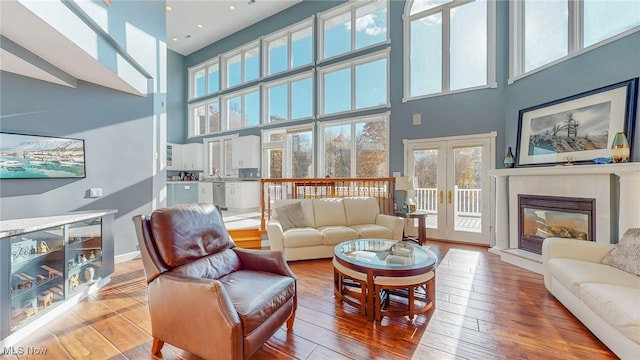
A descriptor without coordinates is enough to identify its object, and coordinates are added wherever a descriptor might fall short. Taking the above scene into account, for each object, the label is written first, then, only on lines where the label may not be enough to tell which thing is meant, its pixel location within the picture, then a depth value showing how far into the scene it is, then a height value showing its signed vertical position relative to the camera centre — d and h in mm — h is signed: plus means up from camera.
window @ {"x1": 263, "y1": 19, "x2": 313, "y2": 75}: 6912 +3678
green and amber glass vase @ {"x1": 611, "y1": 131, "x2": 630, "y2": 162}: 2672 +301
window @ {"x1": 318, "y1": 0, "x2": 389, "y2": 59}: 5867 +3642
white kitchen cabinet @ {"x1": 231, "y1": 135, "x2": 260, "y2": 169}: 7684 +794
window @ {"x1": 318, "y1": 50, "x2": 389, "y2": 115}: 5824 +2245
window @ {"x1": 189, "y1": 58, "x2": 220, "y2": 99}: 9055 +3600
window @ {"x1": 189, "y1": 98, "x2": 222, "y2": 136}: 9005 +2179
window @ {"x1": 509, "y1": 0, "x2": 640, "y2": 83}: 2906 +1986
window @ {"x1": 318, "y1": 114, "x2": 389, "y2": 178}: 5812 +727
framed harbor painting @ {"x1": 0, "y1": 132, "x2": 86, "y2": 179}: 2823 +252
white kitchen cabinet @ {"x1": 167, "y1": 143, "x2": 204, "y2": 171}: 9125 +741
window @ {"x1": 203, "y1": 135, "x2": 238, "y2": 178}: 8516 +713
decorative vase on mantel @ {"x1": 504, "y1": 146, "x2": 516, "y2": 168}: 4172 +276
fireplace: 3099 -562
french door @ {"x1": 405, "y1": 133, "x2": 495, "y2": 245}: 4715 -118
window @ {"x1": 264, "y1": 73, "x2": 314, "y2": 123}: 6910 +2233
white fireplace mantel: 2586 -199
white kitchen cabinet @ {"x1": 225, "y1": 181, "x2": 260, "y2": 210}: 7312 -496
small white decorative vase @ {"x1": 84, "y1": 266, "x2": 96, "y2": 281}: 2914 -1088
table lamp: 4652 -123
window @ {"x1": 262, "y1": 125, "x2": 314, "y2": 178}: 6934 +722
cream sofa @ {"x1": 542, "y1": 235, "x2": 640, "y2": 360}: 1654 -856
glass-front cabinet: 1975 -863
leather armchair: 1528 -787
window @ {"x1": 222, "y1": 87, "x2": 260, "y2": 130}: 8016 +2239
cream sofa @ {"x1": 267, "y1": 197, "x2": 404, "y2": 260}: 3799 -777
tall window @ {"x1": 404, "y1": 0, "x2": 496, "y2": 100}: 4703 +2558
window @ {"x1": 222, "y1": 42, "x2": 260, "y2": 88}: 8039 +3673
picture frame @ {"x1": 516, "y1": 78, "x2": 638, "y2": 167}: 2840 +665
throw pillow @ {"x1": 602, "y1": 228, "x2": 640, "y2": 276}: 2146 -676
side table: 4613 -788
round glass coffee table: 2223 -800
